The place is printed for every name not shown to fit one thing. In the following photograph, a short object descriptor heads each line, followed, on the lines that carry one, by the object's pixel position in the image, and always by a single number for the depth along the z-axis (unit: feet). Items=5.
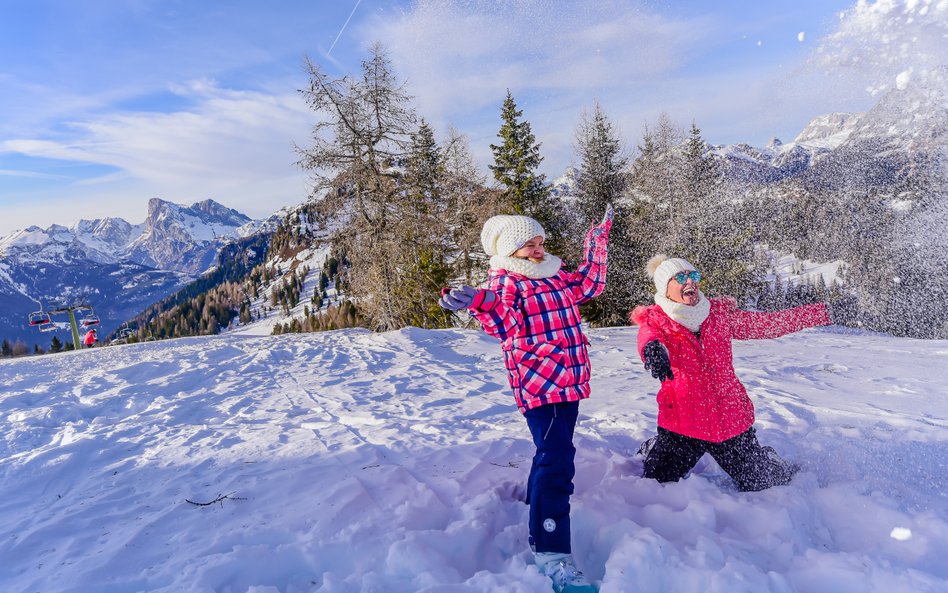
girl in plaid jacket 8.76
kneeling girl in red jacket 10.75
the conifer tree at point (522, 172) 72.84
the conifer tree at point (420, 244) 53.42
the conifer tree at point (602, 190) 70.95
